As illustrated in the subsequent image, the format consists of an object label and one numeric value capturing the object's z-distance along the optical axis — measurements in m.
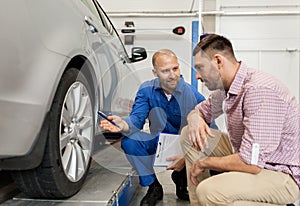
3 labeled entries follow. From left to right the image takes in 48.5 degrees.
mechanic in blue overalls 1.98
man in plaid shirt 1.33
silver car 1.10
